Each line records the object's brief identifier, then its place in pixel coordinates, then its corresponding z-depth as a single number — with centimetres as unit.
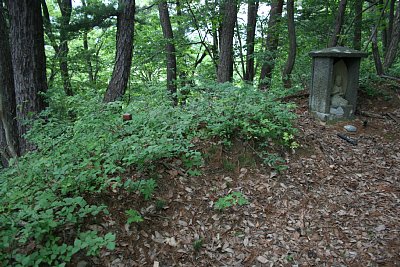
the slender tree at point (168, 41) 1102
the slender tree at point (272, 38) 967
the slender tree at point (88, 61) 936
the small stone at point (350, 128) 590
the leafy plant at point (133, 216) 305
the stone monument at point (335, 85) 626
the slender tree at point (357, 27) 945
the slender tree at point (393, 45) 819
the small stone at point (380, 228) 346
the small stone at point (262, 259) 307
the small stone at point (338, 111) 636
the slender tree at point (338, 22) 795
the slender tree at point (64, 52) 768
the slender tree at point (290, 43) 827
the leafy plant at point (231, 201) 364
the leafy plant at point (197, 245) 311
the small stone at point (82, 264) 256
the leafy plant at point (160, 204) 342
